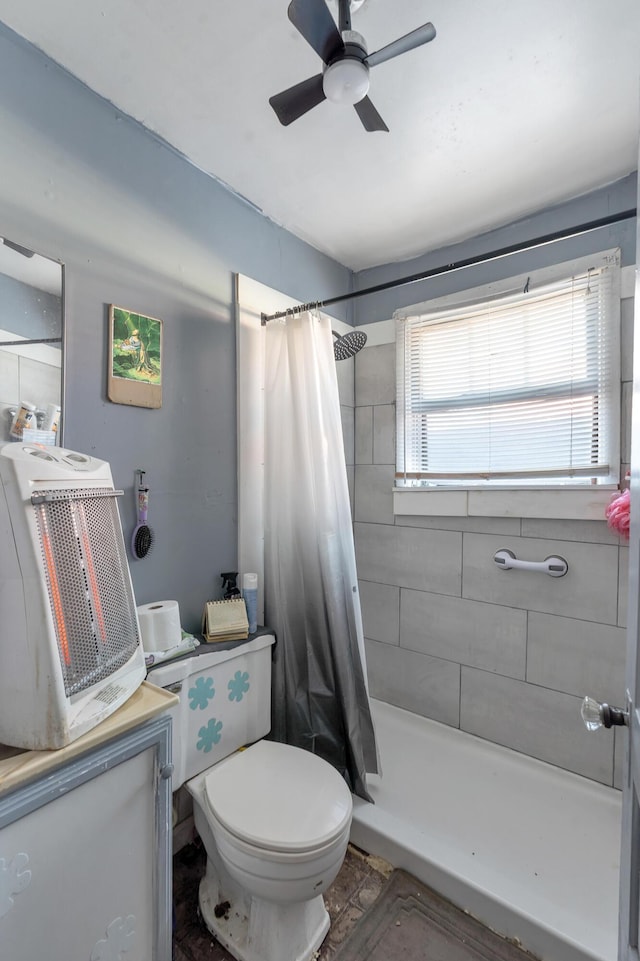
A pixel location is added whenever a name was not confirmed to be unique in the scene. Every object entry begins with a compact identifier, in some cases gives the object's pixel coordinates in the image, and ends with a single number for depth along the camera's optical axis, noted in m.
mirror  1.14
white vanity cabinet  0.75
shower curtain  1.68
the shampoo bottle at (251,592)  1.67
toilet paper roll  1.34
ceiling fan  0.93
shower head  1.85
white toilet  1.08
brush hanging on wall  1.43
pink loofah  1.55
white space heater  0.79
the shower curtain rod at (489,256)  1.25
